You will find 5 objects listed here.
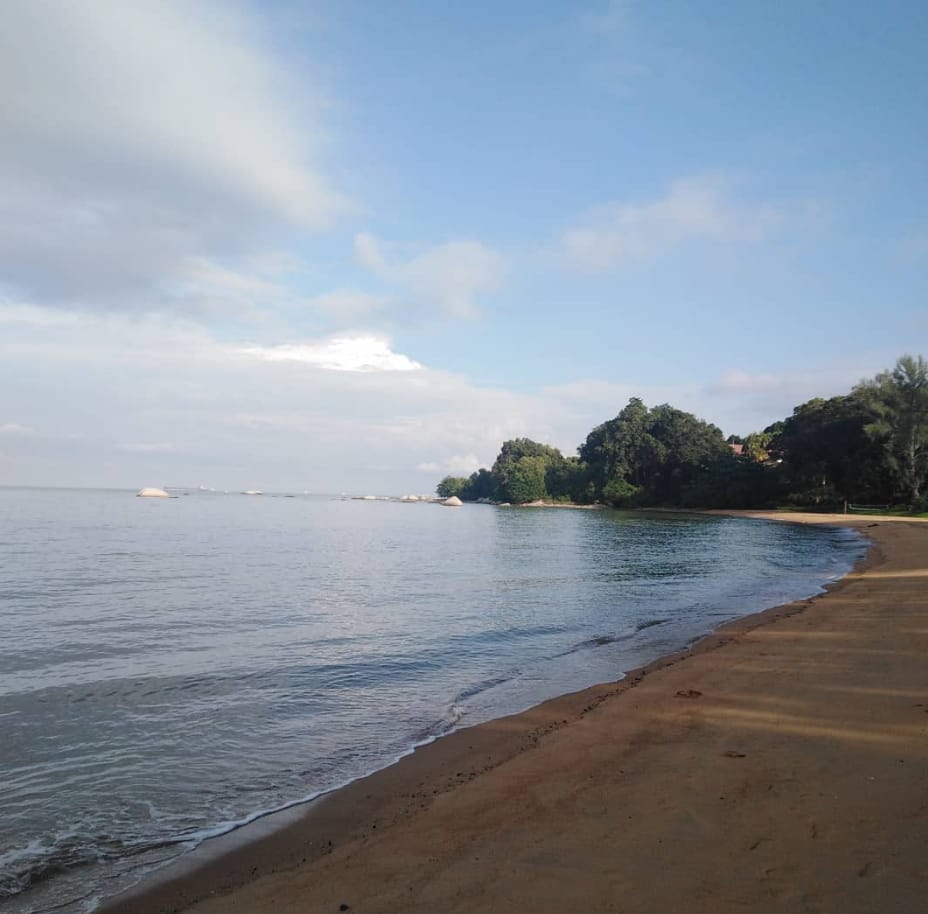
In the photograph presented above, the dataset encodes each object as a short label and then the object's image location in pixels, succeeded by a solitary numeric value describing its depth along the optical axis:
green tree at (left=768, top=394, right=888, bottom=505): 83.62
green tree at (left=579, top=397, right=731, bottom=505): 120.94
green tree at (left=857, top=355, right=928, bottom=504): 75.38
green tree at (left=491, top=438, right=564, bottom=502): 169.25
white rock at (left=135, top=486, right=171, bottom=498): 165.40
